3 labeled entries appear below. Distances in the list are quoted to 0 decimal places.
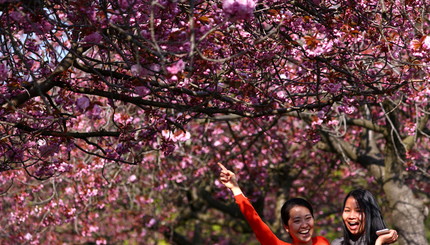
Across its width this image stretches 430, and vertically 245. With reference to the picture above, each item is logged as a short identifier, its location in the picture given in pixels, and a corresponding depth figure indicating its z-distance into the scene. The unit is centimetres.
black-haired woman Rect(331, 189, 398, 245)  760
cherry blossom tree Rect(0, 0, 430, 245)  820
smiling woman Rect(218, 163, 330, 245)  755
